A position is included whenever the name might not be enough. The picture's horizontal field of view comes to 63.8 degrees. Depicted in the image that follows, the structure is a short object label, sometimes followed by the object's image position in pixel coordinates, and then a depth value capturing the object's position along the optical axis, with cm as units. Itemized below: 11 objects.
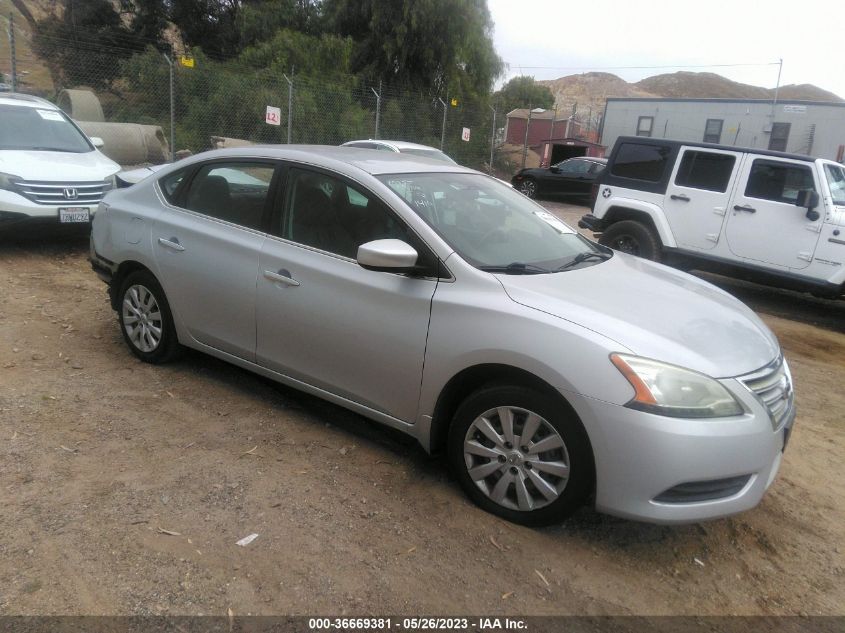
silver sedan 279
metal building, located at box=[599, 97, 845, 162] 2952
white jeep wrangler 766
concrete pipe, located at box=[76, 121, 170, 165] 1429
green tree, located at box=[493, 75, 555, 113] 8461
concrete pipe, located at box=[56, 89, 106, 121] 1551
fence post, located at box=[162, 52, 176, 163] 1289
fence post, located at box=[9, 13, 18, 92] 1121
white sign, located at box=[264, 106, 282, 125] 1368
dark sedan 2000
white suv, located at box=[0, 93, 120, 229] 728
